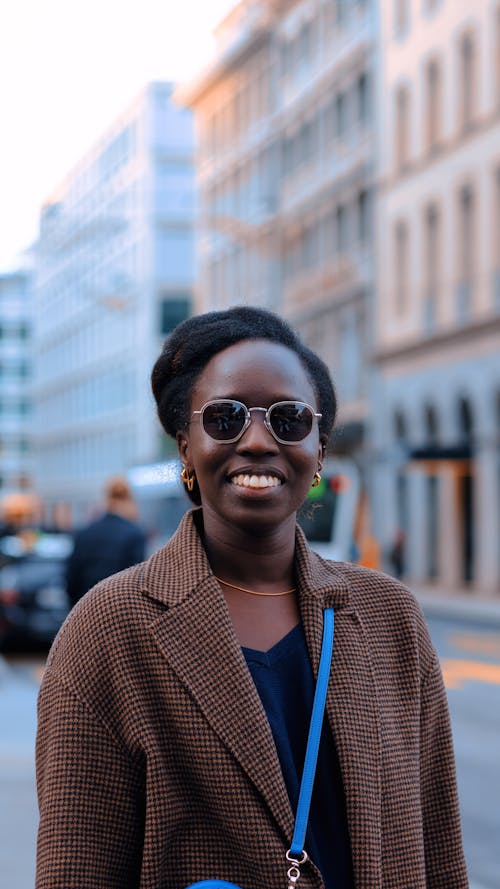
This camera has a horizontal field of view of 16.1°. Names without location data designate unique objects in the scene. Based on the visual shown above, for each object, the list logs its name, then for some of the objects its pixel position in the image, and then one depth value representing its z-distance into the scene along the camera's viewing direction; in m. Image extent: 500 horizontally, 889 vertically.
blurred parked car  20.25
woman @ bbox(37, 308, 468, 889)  2.56
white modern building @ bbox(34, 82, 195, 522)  86.81
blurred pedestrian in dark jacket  10.59
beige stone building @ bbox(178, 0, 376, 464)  48.50
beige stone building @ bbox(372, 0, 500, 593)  39.19
